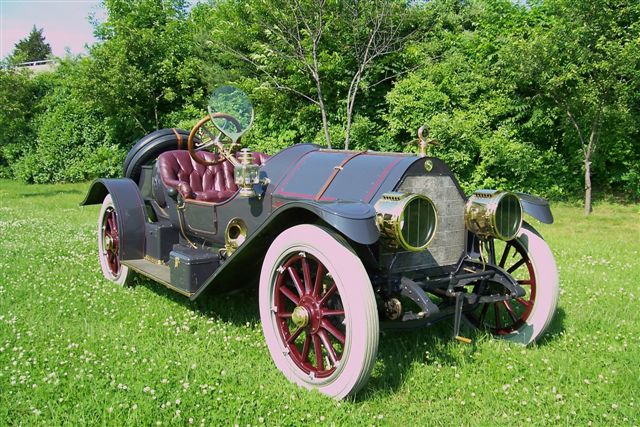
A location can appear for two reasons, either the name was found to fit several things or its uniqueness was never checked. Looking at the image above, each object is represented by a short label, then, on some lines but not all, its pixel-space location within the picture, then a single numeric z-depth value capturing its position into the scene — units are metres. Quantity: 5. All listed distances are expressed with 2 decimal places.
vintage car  2.80
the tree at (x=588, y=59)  9.05
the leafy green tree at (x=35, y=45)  49.97
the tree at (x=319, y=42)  10.98
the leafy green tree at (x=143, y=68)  15.22
